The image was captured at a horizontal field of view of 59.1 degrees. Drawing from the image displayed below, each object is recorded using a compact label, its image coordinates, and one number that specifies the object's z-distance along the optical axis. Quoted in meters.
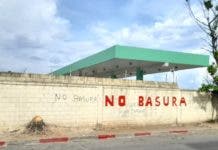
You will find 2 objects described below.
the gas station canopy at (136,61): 12.18
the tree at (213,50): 11.74
